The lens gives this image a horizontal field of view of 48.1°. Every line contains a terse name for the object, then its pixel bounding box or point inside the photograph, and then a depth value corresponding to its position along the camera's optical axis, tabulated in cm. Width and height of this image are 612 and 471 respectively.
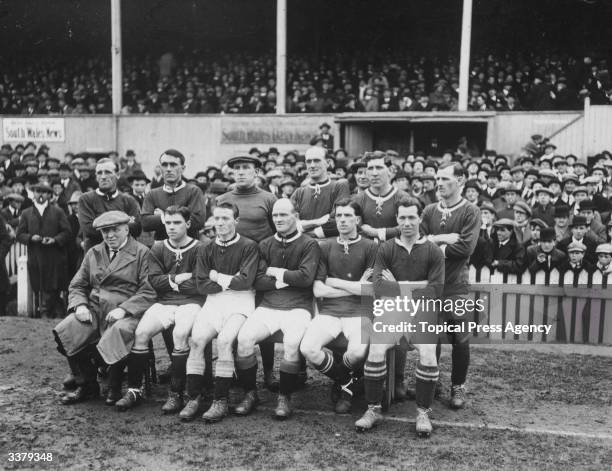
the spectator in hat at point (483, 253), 791
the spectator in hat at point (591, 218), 852
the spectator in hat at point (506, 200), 905
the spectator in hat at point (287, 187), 994
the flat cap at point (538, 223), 830
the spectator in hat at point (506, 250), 777
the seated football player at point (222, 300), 561
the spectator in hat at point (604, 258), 757
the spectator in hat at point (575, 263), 761
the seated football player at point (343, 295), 568
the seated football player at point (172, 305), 578
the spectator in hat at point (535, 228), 823
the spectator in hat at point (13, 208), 1016
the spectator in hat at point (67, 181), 1105
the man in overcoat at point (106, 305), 585
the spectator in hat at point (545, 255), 767
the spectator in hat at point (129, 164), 1594
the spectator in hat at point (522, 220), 844
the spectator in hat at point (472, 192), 941
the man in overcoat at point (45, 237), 897
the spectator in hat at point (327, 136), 1623
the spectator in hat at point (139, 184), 970
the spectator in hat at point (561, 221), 838
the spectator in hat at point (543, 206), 926
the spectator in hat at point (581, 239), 786
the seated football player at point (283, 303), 564
